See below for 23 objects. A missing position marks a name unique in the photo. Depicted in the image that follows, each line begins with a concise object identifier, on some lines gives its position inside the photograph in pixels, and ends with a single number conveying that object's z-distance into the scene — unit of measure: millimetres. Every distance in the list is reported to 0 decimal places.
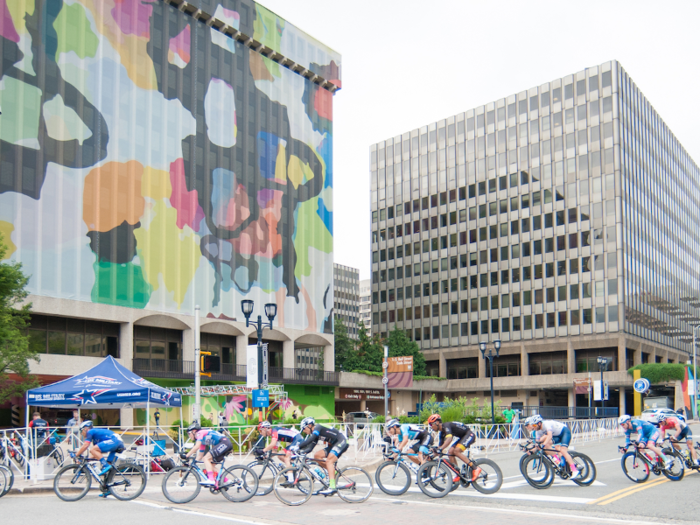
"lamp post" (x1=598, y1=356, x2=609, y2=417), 45925
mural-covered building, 45000
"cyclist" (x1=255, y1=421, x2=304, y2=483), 14734
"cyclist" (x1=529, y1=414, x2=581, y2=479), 15758
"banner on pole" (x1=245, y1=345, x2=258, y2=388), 24562
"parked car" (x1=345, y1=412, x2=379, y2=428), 61488
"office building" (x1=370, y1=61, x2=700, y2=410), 78500
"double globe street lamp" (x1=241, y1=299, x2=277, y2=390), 25433
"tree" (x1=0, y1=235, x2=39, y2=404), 29484
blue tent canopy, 20281
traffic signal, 21547
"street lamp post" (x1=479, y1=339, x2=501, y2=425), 38625
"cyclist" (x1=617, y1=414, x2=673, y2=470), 16672
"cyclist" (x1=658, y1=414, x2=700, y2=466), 17156
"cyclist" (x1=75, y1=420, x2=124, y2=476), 15141
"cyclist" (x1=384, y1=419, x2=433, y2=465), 15305
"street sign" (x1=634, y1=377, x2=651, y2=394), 36188
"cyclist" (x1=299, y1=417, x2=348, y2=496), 14422
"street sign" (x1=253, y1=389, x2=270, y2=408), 23625
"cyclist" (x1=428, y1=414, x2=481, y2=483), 15055
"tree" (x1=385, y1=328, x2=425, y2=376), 86500
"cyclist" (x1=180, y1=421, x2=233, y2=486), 14586
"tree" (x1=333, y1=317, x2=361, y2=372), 97250
